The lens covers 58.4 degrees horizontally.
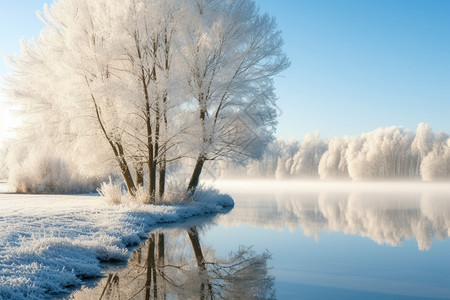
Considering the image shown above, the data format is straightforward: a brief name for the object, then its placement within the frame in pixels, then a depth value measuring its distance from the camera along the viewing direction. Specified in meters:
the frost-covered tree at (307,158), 100.38
